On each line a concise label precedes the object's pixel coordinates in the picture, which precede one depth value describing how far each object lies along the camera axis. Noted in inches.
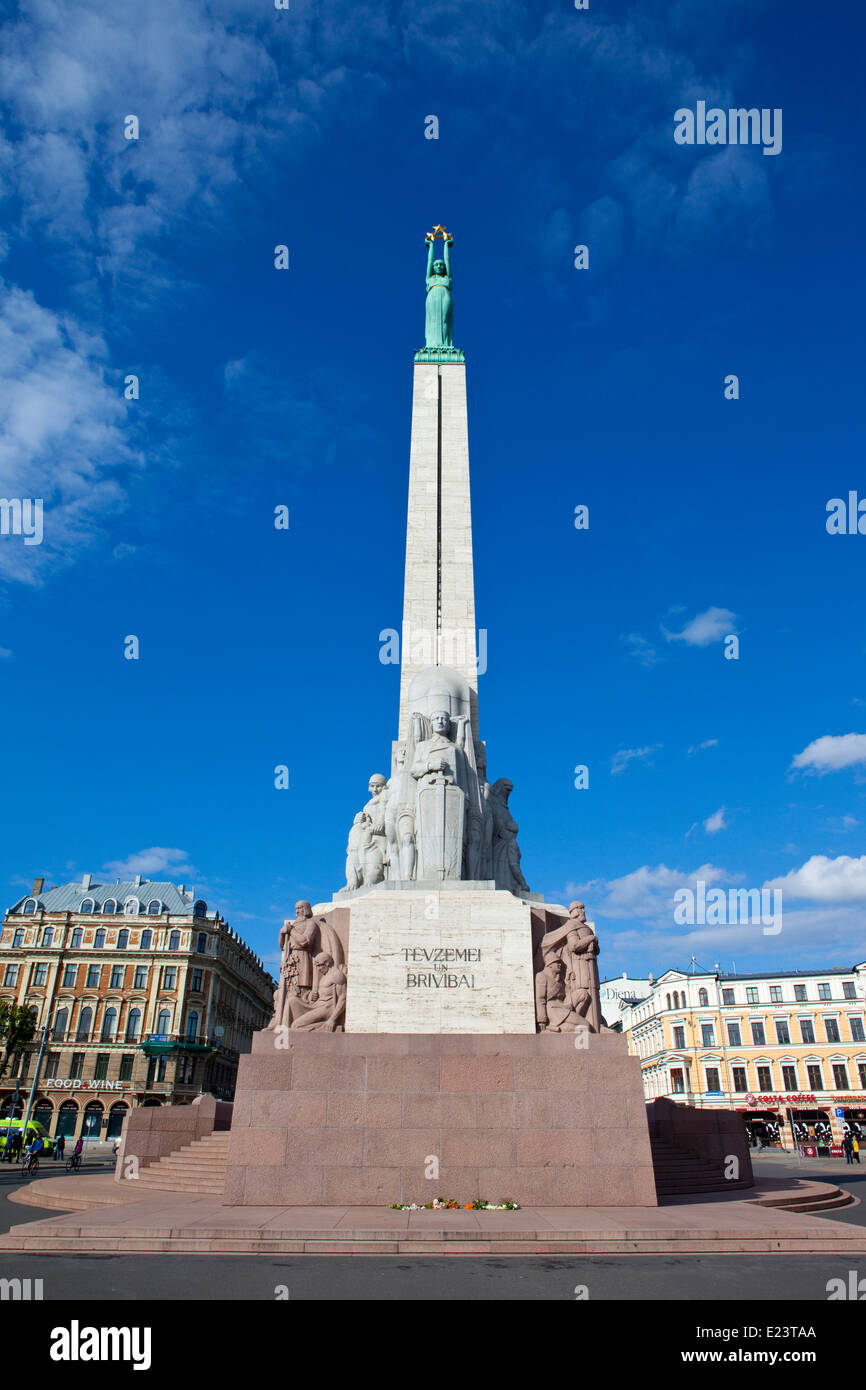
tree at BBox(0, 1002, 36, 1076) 2135.8
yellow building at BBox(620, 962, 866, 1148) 2529.5
